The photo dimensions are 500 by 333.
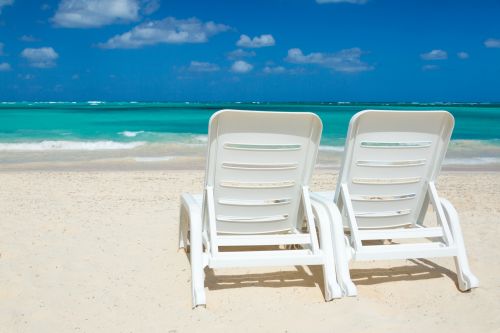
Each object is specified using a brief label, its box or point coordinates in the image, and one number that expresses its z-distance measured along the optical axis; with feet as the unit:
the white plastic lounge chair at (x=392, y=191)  11.95
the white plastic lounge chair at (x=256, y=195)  11.34
